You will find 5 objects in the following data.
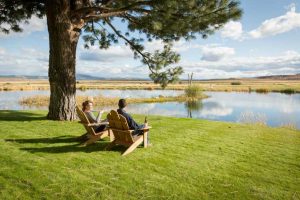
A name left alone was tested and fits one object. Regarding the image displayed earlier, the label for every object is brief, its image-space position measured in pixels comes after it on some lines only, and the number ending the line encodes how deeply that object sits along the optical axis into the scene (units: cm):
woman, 909
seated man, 838
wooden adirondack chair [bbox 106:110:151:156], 813
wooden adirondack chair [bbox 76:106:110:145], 886
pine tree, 1216
